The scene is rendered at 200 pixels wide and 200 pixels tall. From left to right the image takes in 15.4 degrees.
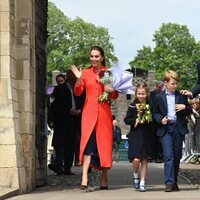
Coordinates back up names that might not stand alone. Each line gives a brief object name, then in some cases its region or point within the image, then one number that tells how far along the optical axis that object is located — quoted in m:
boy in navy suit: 10.31
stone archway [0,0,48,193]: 9.68
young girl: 10.55
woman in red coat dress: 10.30
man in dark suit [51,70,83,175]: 14.25
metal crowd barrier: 20.62
